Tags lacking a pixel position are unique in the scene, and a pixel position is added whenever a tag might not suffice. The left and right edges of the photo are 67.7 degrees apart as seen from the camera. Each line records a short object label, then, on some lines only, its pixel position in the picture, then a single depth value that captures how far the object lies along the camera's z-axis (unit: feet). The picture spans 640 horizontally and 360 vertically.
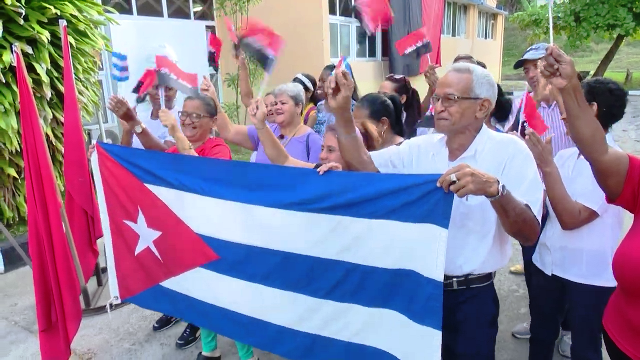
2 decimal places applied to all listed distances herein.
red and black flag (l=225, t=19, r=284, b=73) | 13.23
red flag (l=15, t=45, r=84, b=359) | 9.00
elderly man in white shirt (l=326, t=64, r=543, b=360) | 6.16
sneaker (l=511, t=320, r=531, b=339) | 10.78
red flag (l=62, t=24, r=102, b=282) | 9.41
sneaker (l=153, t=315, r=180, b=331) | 11.63
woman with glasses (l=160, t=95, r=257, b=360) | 9.65
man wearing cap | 10.07
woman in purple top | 10.16
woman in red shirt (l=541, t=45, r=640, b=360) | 5.14
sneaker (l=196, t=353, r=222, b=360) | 9.92
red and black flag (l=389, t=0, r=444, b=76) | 38.06
